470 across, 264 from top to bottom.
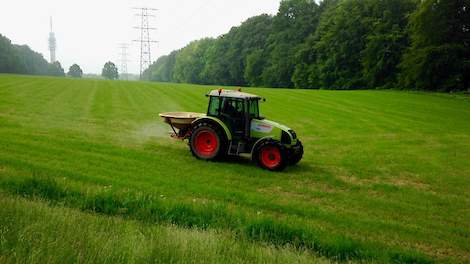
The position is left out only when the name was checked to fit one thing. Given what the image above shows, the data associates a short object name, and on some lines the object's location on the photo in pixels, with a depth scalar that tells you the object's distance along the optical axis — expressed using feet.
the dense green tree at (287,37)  258.57
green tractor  38.70
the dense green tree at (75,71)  640.99
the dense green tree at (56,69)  518.13
